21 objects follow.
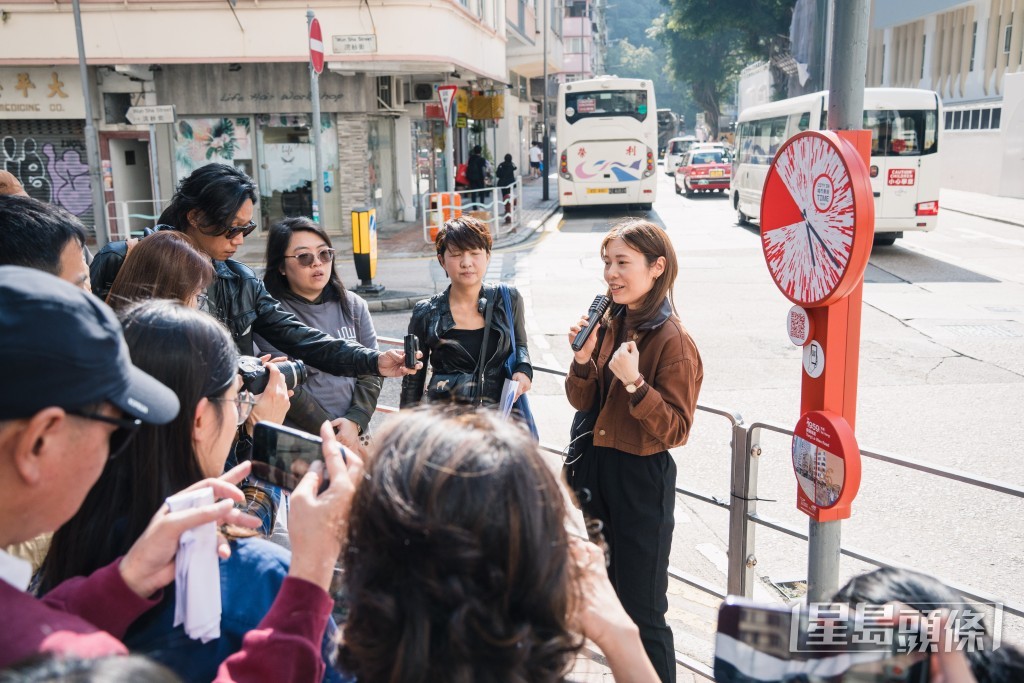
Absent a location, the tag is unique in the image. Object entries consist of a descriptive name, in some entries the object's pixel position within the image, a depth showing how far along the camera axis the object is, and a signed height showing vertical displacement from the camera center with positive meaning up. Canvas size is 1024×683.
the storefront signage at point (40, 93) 18.00 +1.51
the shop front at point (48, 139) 18.09 +0.64
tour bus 23.53 +0.54
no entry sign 10.17 +1.34
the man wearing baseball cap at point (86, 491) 1.28 -0.52
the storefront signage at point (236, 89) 18.80 +1.61
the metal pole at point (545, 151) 27.91 +0.40
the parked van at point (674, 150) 44.16 +0.67
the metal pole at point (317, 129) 10.80 +0.49
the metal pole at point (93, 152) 14.55 +0.29
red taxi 31.56 -0.26
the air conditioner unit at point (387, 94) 19.70 +1.56
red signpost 2.77 -0.36
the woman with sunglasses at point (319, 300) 4.17 -0.61
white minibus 16.05 +0.08
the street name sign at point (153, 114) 14.92 +0.89
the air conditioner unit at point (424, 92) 22.03 +1.77
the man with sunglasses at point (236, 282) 3.75 -0.46
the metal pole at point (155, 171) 19.05 -0.03
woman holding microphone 3.25 -0.92
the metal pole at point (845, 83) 3.04 +0.26
